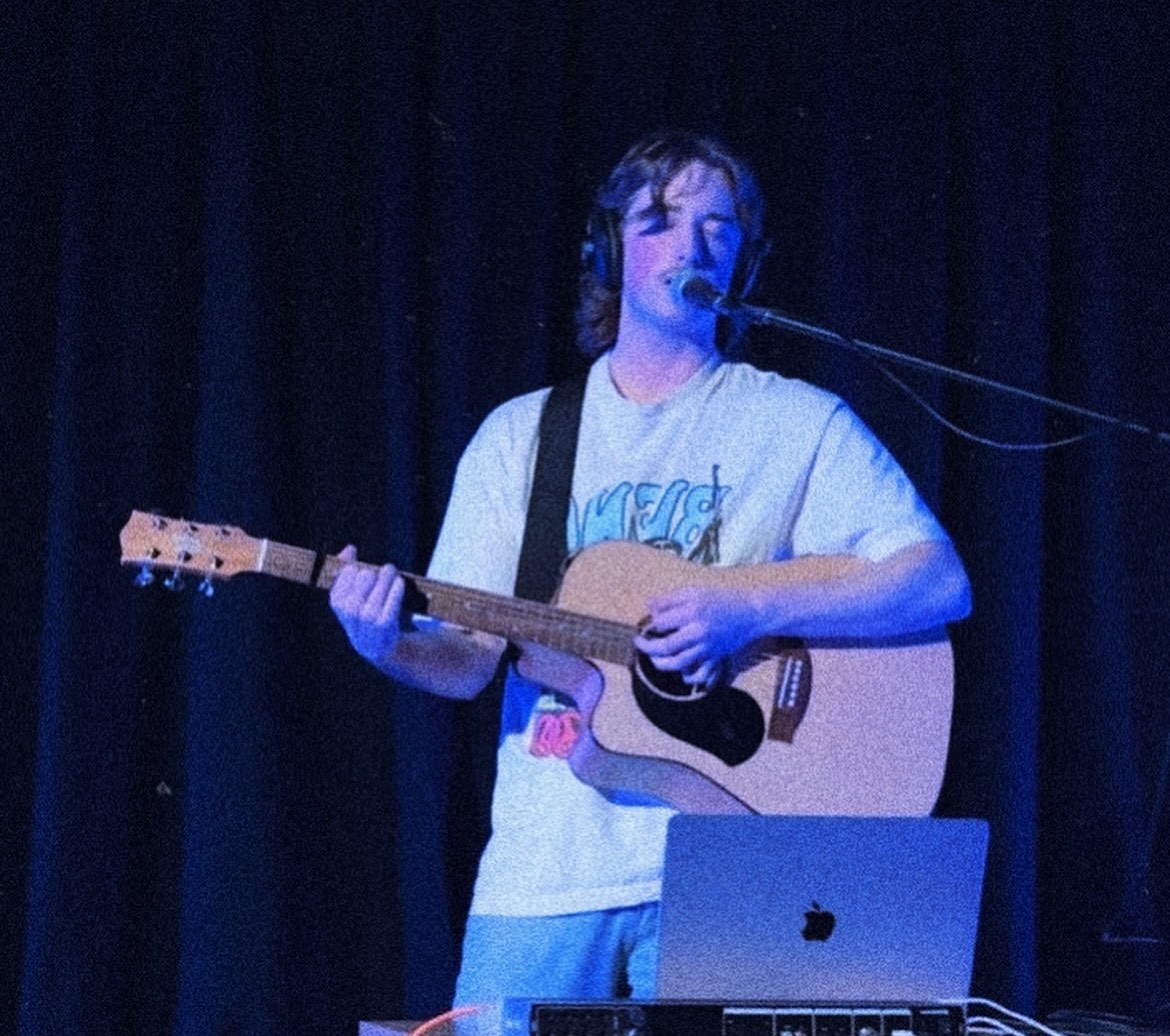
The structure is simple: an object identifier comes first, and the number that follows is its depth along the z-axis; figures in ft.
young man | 18.03
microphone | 17.61
